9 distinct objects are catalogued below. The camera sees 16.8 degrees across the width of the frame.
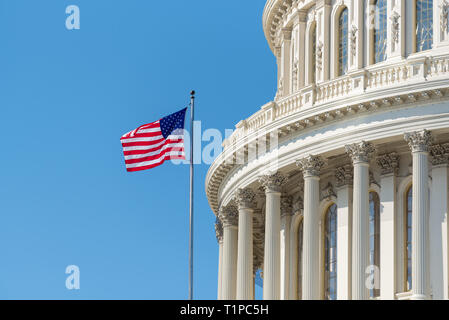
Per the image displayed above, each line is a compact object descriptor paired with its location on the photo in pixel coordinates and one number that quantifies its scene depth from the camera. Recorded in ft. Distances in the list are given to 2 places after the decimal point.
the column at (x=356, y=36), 218.38
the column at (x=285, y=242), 222.28
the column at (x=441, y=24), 209.97
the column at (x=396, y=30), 213.46
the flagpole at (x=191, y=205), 180.86
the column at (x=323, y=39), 224.53
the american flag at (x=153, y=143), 190.70
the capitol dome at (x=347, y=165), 196.34
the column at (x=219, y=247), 240.94
